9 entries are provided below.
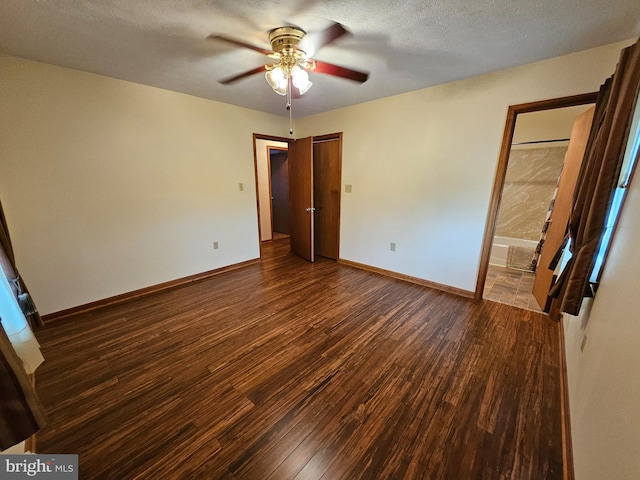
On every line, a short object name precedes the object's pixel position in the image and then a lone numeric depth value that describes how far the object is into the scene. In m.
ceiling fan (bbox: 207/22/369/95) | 1.62
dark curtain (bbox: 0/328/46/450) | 0.80
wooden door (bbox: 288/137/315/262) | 3.82
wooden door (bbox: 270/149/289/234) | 5.71
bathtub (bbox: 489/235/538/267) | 3.79
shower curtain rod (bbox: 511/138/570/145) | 3.36
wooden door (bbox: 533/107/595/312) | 2.14
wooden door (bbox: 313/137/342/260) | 3.82
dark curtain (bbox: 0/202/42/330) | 1.57
